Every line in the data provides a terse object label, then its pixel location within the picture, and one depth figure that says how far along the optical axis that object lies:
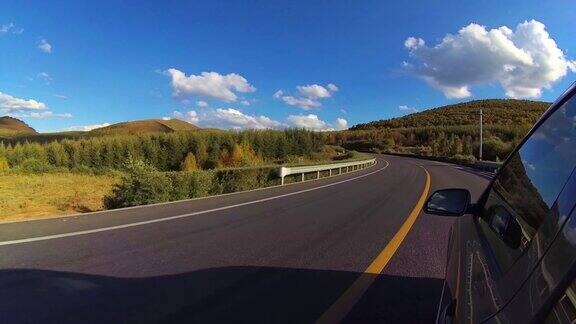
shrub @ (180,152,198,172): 64.99
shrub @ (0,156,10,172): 67.97
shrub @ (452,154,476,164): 50.88
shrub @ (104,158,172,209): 16.38
